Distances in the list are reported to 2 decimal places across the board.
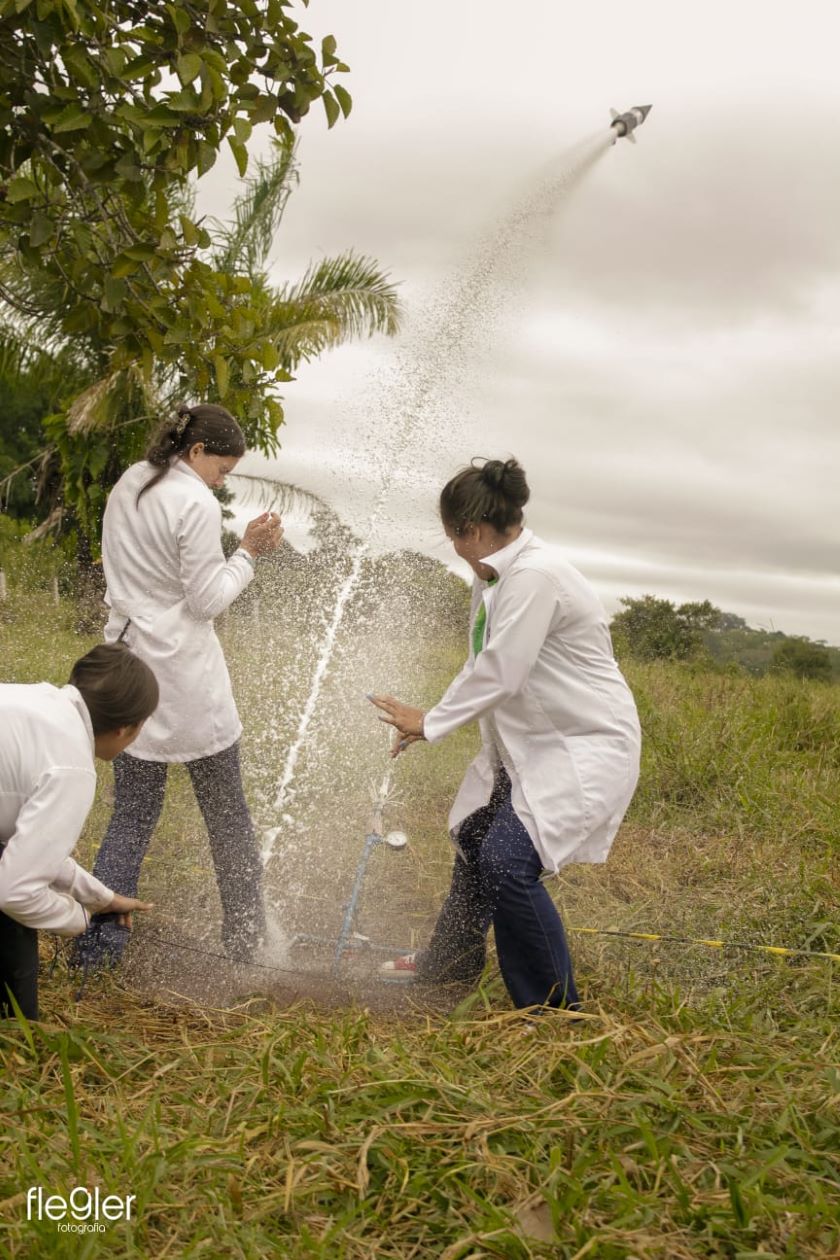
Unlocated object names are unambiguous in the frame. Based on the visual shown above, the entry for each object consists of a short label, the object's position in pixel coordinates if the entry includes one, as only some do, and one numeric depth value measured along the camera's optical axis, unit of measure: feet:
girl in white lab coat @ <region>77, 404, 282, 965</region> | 12.41
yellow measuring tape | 12.92
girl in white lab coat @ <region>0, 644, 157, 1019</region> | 9.02
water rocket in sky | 23.97
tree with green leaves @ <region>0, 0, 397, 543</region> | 11.03
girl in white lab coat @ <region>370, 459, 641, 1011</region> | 11.07
